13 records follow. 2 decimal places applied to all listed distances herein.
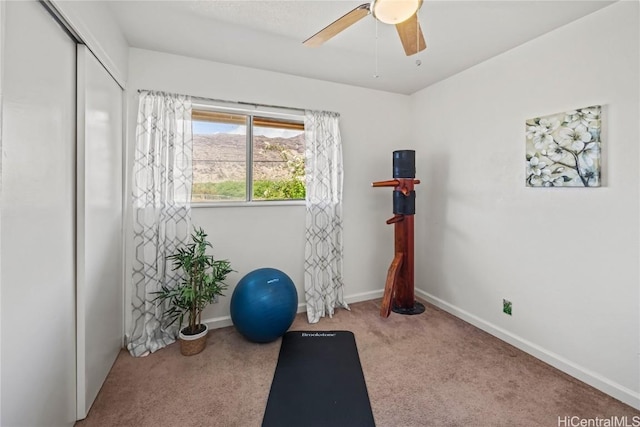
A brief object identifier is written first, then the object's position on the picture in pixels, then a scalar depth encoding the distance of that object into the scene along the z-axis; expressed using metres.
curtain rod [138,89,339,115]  2.54
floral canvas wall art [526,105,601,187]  1.86
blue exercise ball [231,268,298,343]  2.27
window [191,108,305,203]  2.67
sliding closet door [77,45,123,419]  1.57
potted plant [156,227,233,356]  2.24
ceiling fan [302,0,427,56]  1.37
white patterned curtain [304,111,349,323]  2.90
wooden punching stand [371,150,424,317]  2.88
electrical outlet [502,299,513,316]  2.43
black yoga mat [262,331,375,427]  1.62
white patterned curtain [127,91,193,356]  2.31
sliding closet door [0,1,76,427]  1.04
